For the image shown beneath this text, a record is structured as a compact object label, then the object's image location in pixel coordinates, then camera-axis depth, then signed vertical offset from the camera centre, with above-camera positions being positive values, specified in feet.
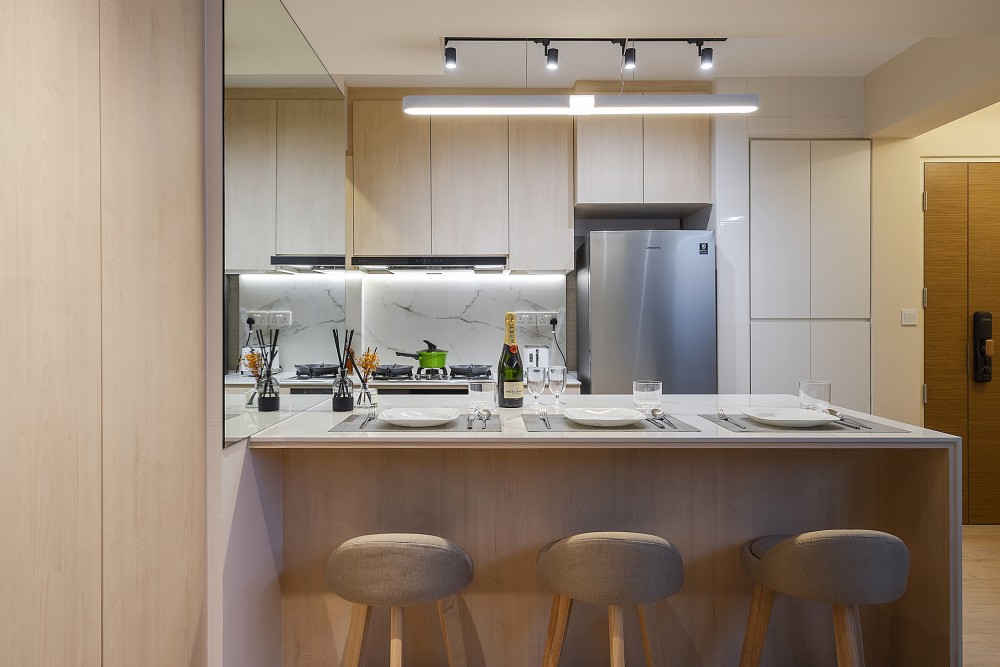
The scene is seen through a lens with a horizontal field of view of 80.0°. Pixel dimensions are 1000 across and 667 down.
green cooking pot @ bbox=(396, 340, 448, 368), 12.82 -0.49
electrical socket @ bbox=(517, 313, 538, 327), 13.62 +0.32
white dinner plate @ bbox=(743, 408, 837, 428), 5.76 -0.85
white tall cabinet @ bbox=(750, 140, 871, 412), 11.85 +1.34
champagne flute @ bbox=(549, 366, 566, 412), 6.77 -0.55
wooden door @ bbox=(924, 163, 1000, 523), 12.04 +0.52
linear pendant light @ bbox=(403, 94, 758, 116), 7.19 +2.81
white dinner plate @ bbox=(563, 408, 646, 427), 5.78 -0.83
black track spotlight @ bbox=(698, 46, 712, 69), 10.00 +4.68
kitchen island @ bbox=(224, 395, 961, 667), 6.32 -1.97
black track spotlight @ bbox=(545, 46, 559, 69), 9.71 +4.53
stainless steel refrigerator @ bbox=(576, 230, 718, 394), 11.51 +0.44
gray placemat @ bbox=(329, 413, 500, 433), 5.74 -0.91
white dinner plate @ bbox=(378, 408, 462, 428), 5.82 -0.82
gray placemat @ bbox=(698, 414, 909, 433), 5.71 -0.93
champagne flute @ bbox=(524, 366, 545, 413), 6.72 -0.52
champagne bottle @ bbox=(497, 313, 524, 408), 6.94 -0.50
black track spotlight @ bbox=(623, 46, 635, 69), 9.43 +4.41
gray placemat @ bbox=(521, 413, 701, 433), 5.73 -0.91
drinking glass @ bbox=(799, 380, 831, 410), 6.50 -0.69
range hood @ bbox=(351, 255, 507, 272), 12.26 +1.48
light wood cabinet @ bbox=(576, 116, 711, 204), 11.98 +3.52
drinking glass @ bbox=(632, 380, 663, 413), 6.54 -0.68
